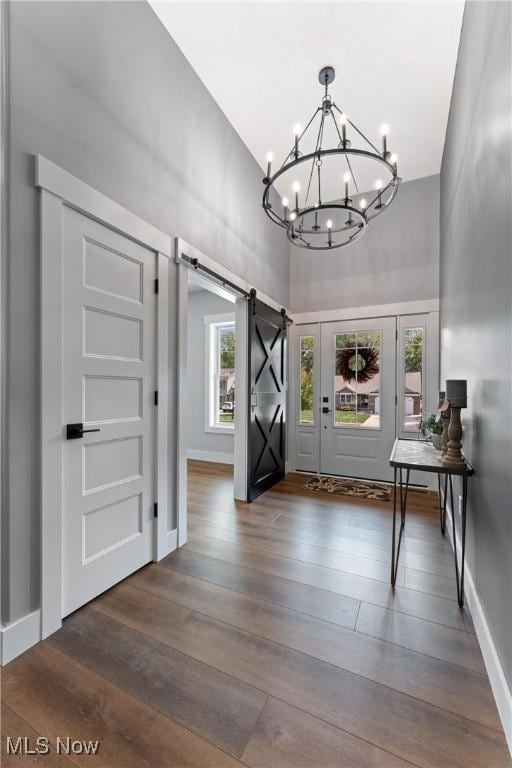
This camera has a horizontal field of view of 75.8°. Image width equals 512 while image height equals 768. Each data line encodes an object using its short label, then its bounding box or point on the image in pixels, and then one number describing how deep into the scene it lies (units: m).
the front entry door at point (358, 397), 4.46
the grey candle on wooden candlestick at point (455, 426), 1.98
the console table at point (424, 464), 1.92
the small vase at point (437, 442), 2.45
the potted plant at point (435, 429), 2.49
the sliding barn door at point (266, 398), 3.77
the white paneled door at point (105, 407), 1.84
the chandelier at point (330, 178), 2.11
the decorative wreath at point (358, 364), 4.54
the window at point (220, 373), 5.93
